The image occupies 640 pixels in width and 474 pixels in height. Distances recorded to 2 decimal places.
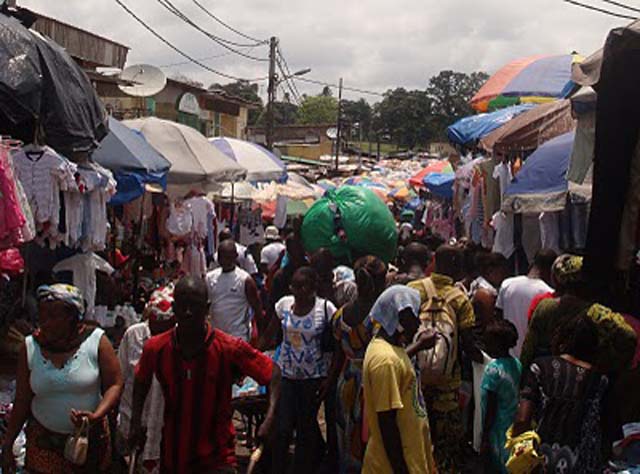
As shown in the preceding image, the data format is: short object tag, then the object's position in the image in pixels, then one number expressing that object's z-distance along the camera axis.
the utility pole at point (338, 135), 46.86
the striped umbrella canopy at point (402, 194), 26.56
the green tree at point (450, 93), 84.62
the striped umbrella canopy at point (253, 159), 13.73
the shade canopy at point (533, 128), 9.19
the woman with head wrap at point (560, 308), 5.20
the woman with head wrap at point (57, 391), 4.63
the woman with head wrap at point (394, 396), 4.84
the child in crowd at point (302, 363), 6.98
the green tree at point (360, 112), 92.43
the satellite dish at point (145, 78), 12.44
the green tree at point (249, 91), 82.69
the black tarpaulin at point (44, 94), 5.77
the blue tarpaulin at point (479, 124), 11.25
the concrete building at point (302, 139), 55.53
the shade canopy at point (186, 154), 10.55
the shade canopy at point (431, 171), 17.22
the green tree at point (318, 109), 107.38
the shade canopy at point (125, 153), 8.23
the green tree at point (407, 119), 82.88
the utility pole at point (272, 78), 31.20
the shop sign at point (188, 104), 23.73
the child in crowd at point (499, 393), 5.85
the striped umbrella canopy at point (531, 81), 12.10
